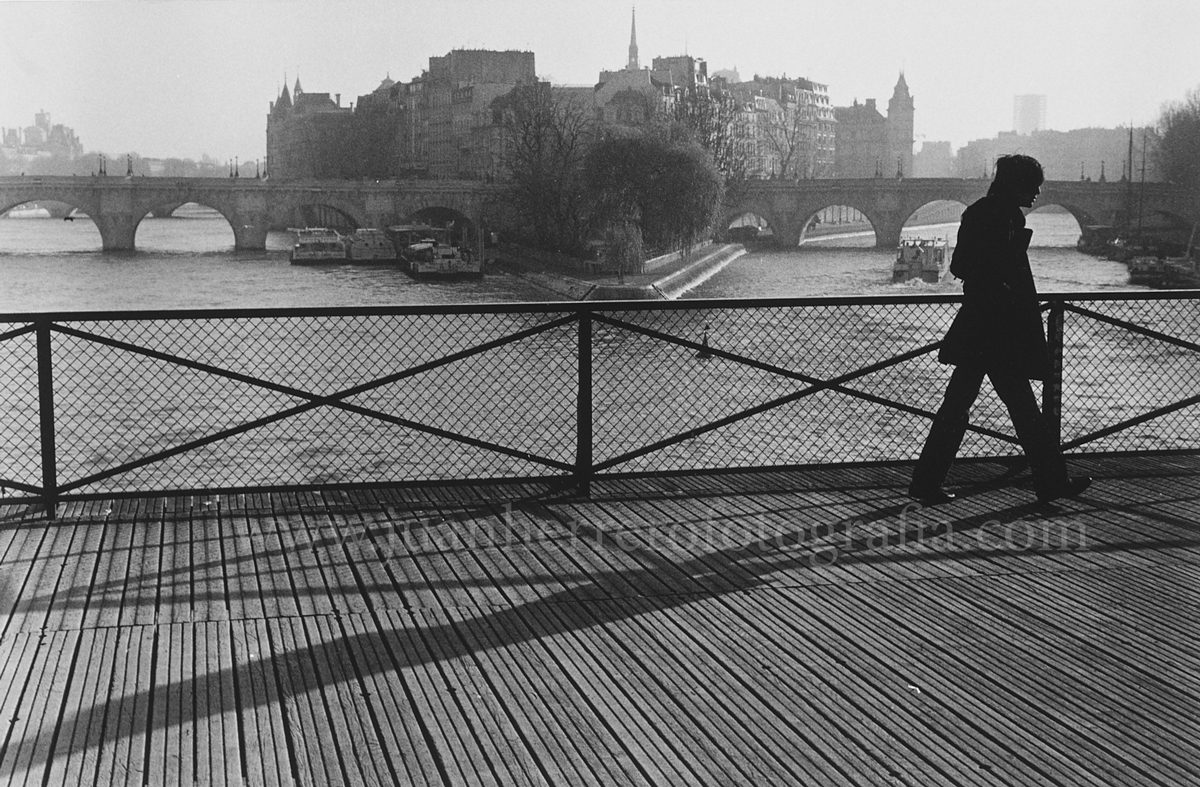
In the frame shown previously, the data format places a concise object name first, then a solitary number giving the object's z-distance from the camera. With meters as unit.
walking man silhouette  5.27
